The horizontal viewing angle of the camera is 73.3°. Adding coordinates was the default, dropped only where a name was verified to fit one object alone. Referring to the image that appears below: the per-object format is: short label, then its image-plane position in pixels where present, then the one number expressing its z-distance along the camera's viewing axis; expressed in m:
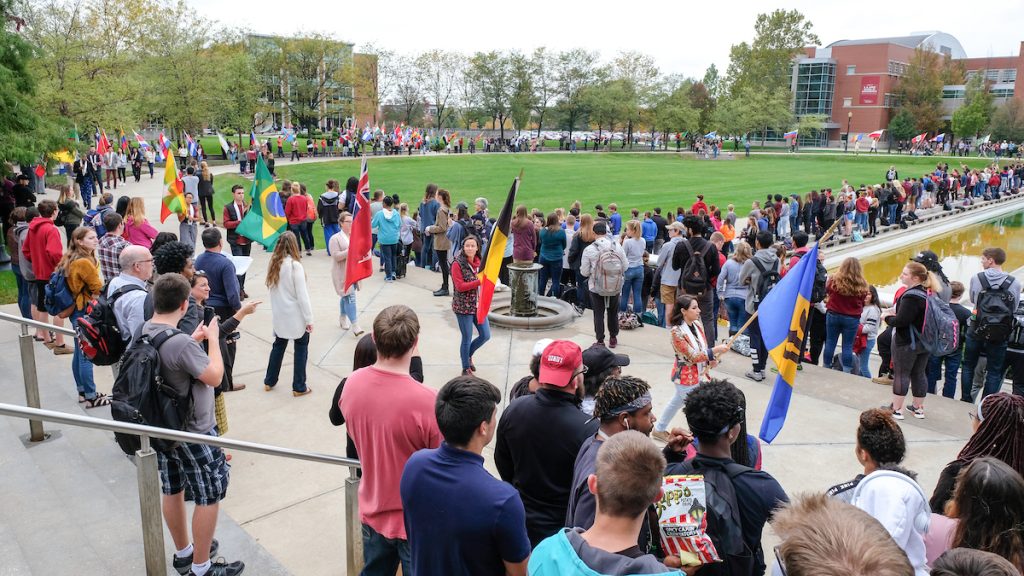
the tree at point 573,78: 89.88
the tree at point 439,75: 91.19
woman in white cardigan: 7.77
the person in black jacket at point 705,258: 9.66
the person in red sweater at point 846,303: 9.13
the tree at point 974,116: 79.50
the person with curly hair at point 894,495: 3.26
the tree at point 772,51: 94.19
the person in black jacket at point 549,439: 3.59
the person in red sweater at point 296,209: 15.73
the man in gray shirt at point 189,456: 4.14
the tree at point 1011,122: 78.19
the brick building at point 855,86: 96.31
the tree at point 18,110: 13.36
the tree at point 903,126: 88.69
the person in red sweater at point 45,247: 8.36
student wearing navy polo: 2.81
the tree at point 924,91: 89.56
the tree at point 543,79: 90.94
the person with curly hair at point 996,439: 3.79
